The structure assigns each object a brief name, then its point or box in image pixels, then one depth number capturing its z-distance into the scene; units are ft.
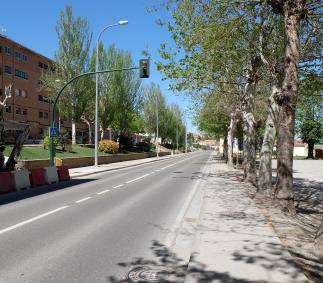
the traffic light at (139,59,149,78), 78.63
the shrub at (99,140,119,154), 155.84
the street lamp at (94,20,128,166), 109.83
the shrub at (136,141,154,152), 219.94
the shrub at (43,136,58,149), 117.74
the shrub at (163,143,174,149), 345.72
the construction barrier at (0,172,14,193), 52.54
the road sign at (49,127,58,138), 80.23
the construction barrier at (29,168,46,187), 61.31
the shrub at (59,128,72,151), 124.33
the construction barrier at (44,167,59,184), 66.57
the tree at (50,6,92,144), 149.18
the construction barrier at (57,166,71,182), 71.48
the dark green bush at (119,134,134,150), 185.68
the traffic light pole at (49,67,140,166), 76.69
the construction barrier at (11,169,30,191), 55.83
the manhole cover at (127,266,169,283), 17.82
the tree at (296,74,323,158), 228.43
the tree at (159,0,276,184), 51.49
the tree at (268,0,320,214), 35.24
